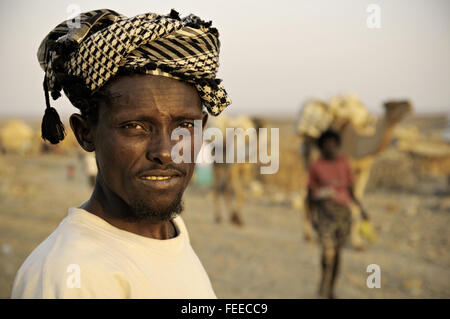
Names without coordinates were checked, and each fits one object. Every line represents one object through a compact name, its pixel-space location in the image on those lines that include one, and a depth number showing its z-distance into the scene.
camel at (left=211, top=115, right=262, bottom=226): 10.97
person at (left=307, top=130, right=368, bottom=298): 5.52
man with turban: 1.43
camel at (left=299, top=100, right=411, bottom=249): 8.01
